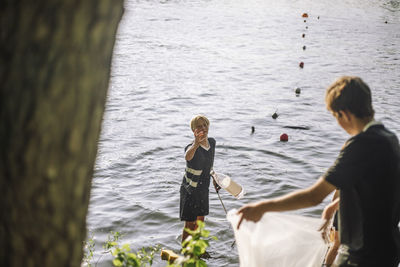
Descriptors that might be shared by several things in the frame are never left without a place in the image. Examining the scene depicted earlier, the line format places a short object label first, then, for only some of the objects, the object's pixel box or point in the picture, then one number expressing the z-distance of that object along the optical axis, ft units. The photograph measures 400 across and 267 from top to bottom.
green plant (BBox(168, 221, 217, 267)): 9.23
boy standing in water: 18.62
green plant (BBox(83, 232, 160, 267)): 9.25
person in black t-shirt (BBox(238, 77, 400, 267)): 9.05
